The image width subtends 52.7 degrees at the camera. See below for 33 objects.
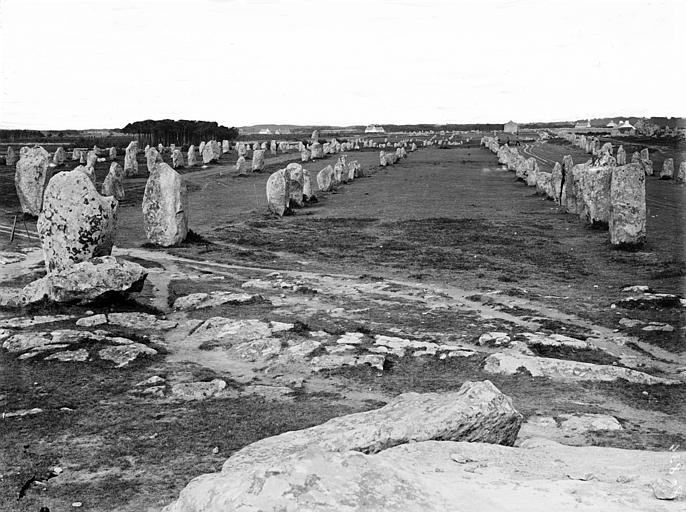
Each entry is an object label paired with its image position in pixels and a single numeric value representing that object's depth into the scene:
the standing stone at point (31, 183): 30.12
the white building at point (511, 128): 192.44
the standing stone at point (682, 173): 42.09
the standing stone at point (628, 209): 23.25
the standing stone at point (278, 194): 31.88
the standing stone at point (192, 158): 61.44
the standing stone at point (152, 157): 53.32
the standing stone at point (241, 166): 53.32
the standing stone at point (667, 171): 46.06
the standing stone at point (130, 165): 48.87
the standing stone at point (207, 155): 64.44
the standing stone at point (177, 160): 57.82
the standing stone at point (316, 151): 75.11
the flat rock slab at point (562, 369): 10.95
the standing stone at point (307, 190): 37.47
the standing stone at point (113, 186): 34.97
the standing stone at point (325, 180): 44.22
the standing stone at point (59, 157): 55.84
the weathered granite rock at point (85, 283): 14.81
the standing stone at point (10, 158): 55.79
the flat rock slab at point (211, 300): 15.62
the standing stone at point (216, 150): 68.24
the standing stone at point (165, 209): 23.67
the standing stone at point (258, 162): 55.83
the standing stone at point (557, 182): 36.41
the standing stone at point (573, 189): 31.69
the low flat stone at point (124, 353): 11.84
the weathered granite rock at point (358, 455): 4.74
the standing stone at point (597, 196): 27.33
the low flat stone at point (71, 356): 11.76
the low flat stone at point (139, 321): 14.05
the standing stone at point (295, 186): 35.56
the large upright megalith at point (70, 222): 16.84
